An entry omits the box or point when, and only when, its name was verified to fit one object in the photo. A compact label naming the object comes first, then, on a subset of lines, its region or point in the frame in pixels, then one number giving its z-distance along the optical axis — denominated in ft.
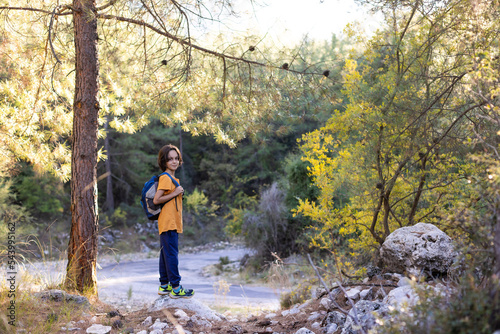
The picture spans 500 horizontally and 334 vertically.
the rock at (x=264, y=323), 12.02
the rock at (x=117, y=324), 10.98
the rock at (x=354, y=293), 11.08
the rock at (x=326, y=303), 11.42
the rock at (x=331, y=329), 9.95
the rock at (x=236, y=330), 11.06
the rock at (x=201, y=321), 11.55
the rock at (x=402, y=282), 10.55
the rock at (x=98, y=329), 10.30
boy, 12.23
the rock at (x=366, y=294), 10.90
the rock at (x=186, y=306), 12.44
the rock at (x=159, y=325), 10.82
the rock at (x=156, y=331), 10.41
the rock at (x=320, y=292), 13.19
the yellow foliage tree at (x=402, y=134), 12.75
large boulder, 11.05
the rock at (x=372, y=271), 12.71
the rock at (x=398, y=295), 8.82
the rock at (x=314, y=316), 11.33
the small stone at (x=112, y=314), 11.94
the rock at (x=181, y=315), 11.60
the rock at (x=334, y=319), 10.16
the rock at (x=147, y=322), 11.25
